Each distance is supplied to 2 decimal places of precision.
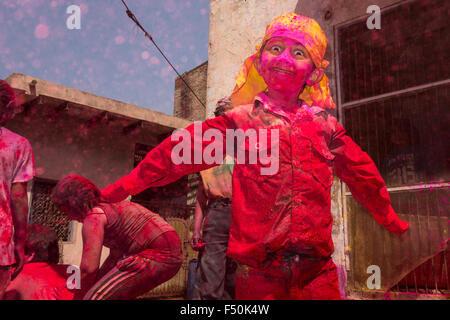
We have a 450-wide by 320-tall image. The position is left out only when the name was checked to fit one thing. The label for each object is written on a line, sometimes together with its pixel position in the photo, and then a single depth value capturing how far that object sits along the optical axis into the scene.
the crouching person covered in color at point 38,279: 1.95
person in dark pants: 2.42
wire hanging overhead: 3.97
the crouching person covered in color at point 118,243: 1.89
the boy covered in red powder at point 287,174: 1.79
